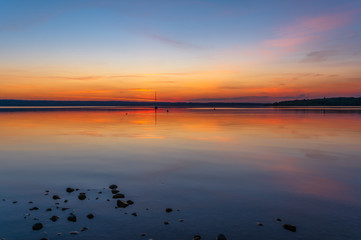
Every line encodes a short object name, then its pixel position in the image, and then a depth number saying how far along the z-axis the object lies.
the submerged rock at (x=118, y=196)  10.32
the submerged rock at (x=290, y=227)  7.85
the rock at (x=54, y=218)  8.27
